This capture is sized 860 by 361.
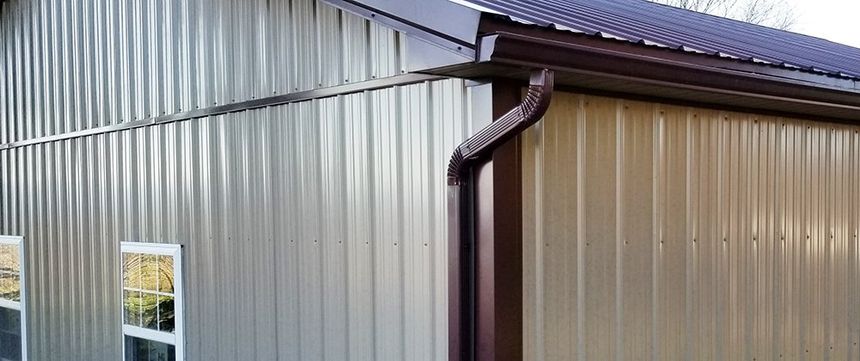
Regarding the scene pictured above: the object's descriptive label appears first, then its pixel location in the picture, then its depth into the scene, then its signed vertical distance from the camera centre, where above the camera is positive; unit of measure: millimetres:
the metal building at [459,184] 3299 -57
